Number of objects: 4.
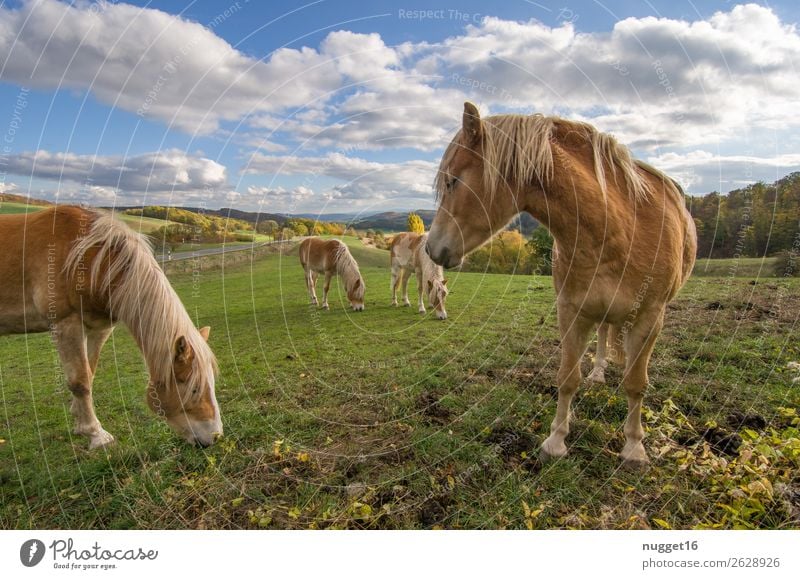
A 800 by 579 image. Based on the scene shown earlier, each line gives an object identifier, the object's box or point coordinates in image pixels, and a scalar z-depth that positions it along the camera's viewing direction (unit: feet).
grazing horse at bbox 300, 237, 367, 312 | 39.32
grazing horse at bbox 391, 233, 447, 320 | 34.17
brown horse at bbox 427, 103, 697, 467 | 8.36
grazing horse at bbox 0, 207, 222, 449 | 10.77
